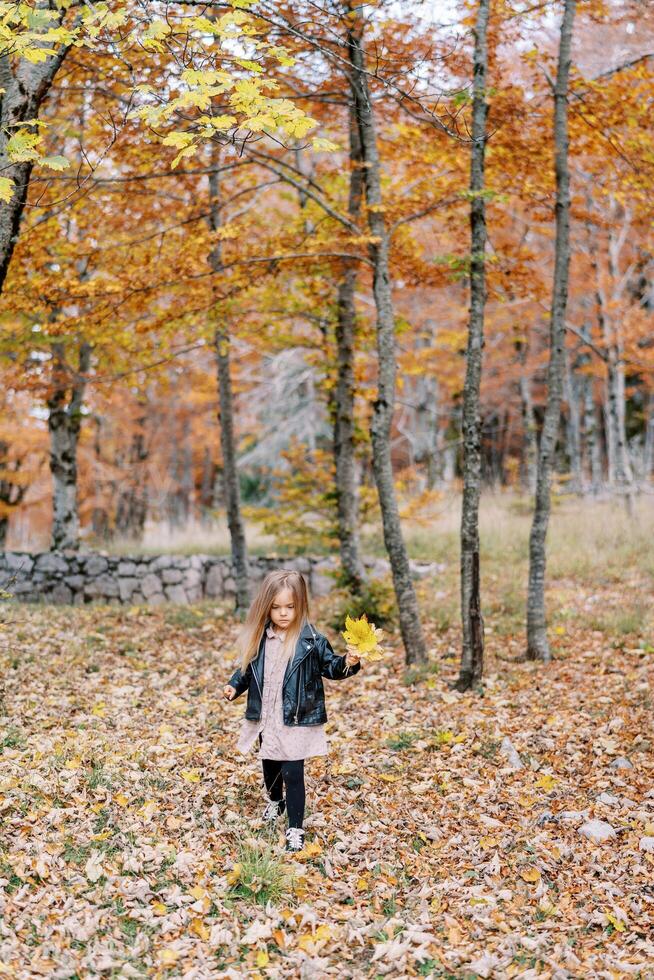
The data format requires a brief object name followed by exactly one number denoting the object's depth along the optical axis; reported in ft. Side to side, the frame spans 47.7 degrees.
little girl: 13.62
